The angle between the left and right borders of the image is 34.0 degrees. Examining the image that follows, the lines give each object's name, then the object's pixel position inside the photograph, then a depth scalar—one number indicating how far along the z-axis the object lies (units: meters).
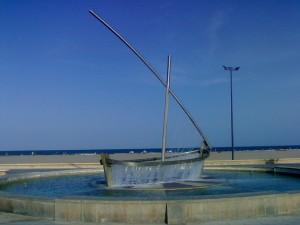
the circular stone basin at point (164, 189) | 18.81
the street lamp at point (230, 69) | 51.69
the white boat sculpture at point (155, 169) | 20.75
